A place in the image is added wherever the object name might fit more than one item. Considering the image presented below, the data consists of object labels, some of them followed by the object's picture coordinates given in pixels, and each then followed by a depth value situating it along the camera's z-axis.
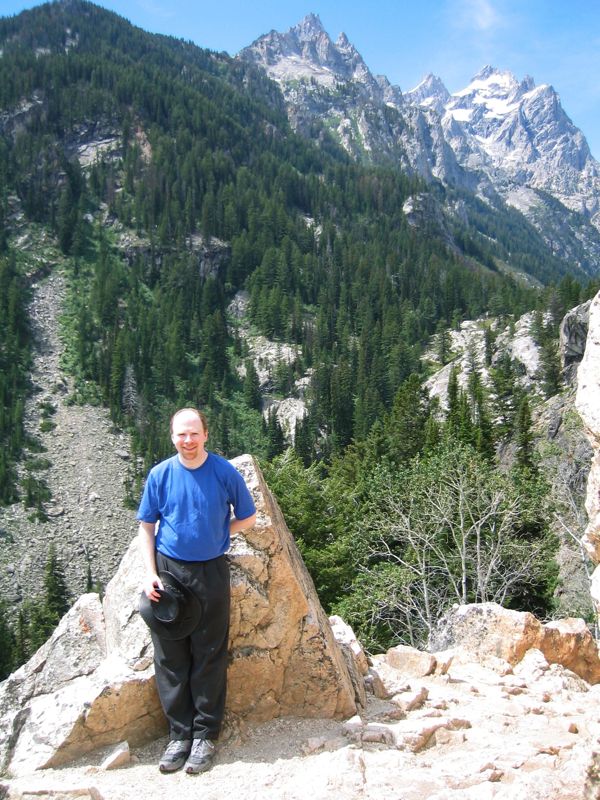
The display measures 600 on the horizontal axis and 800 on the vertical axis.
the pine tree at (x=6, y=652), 49.28
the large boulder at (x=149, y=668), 5.88
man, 5.76
